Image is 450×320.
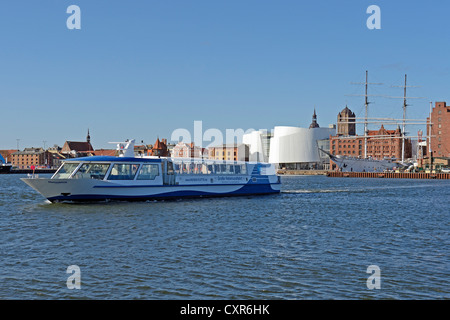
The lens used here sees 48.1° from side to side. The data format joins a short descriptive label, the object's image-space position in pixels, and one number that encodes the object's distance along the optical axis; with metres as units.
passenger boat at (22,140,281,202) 36.53
